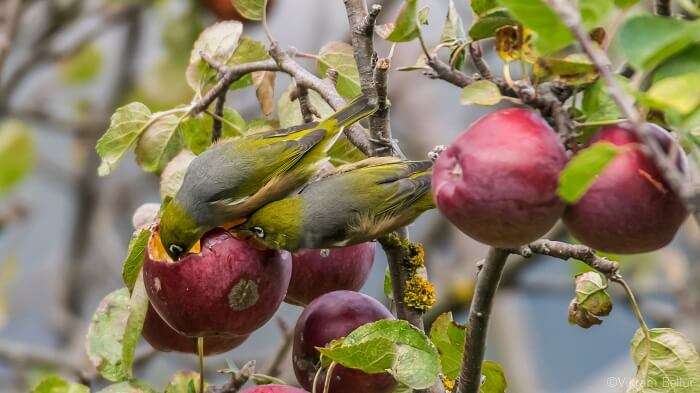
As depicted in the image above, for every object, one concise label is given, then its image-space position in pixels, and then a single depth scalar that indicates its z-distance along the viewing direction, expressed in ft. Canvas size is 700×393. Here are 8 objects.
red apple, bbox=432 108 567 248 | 13.08
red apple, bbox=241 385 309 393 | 13.58
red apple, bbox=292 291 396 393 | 13.64
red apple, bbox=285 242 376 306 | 13.82
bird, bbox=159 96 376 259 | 13.86
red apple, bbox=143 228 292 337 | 13.60
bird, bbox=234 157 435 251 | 13.79
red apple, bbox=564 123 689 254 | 13.08
